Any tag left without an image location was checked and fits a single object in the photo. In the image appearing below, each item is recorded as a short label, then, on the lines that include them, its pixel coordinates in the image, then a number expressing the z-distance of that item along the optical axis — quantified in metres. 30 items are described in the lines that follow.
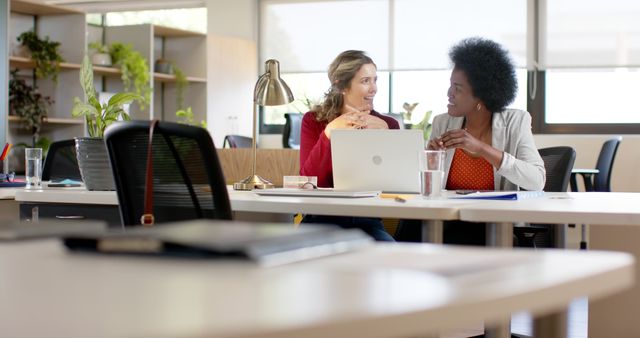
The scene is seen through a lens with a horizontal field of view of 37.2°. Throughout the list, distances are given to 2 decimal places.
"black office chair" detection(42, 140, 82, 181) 3.96
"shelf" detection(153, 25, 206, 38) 8.04
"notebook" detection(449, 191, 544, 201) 2.56
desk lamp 3.12
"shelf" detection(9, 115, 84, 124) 6.48
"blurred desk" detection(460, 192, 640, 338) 2.11
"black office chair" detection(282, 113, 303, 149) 7.68
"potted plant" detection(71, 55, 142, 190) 3.00
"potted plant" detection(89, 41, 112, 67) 7.30
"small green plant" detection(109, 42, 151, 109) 7.44
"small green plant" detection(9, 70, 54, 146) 6.54
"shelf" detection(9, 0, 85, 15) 6.42
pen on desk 2.41
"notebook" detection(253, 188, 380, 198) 2.61
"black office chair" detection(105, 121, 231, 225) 2.07
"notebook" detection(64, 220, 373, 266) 0.86
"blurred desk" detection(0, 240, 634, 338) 0.61
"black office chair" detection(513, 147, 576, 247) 3.02
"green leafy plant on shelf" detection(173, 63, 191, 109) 8.20
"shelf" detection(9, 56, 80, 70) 6.34
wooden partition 4.53
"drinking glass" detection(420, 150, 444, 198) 2.48
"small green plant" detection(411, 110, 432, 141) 6.73
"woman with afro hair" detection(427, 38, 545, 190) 3.19
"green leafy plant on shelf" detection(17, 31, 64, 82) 6.55
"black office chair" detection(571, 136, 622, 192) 6.71
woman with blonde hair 3.52
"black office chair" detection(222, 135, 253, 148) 6.95
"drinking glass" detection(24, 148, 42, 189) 3.28
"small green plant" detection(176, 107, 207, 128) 7.71
